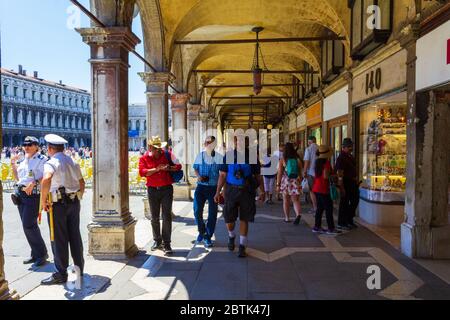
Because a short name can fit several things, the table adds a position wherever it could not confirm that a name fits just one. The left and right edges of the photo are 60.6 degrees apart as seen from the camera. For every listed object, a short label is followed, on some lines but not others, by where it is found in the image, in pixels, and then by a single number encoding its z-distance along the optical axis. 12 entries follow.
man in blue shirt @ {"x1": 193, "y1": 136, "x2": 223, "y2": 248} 5.89
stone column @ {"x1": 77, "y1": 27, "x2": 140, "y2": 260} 5.29
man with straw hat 5.52
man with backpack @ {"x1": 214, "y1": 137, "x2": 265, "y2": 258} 5.32
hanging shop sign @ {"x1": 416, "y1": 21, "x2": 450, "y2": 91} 4.43
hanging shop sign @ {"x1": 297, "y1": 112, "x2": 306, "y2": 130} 16.02
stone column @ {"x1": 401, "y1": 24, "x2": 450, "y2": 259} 5.10
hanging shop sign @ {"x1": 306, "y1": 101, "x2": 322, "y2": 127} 12.54
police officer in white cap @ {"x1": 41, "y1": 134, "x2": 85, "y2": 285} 4.14
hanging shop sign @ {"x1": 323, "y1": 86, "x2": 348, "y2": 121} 9.26
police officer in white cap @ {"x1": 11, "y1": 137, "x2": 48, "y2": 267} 4.98
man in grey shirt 8.08
